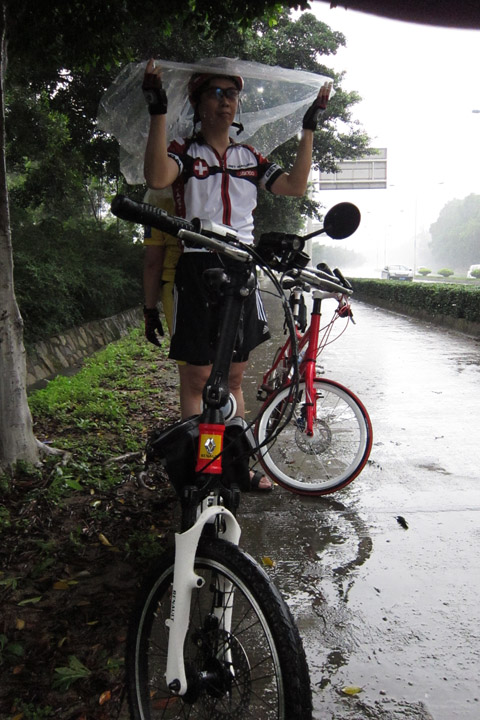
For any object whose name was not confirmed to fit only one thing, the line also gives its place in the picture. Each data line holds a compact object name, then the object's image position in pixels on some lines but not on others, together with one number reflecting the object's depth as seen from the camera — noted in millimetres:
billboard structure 31719
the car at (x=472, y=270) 56591
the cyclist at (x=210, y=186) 2865
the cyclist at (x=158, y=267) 3148
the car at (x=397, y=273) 47156
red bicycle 3758
